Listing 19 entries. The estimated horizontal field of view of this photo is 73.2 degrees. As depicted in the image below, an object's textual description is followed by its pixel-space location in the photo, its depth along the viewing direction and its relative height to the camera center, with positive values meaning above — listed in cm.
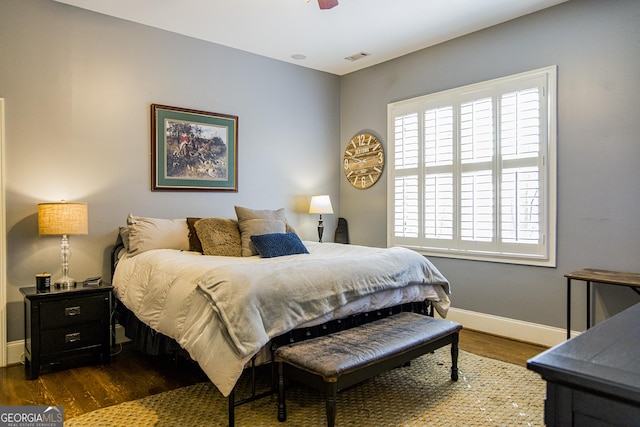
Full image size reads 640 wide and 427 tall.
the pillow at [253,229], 363 -20
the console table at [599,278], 288 -50
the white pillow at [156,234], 350 -24
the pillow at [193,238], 371 -28
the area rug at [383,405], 234 -117
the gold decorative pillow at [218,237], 356 -26
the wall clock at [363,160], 508 +56
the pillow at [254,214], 388 -7
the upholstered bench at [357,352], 211 -78
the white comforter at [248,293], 217 -53
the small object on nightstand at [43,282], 313 -56
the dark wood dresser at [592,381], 77 -32
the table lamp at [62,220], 314 -10
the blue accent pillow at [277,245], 348 -32
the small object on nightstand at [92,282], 333 -60
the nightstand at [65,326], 300 -87
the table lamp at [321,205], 495 +1
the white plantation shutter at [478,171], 366 +34
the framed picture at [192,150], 402 +55
